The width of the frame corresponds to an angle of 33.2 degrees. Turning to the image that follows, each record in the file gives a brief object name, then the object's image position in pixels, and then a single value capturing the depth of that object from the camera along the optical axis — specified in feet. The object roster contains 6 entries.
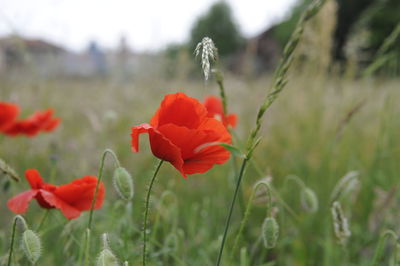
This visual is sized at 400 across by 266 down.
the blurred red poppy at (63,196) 1.40
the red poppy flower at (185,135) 1.22
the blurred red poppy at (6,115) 2.09
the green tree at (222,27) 72.86
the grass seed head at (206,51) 1.08
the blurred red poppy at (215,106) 1.99
